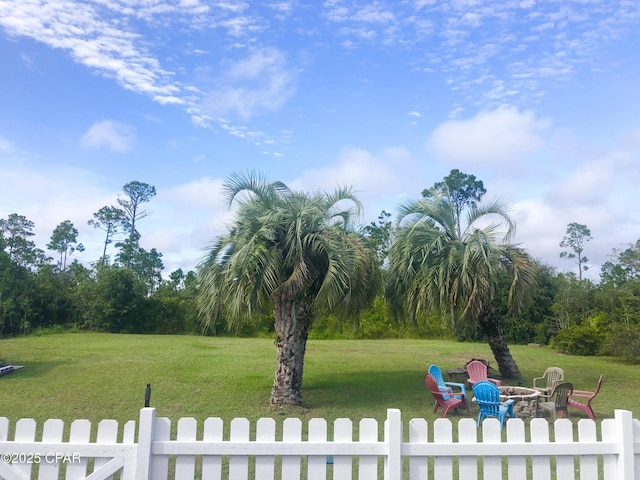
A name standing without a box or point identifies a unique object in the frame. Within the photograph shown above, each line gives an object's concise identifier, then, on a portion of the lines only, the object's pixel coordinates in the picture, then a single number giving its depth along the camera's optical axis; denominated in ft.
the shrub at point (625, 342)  57.67
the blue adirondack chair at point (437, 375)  32.17
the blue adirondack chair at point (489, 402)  25.54
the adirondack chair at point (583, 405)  27.76
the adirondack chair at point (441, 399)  28.30
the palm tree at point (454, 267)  36.51
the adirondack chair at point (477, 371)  35.40
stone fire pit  27.78
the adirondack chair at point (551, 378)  31.17
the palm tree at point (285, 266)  28.76
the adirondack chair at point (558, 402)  26.86
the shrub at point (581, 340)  70.54
